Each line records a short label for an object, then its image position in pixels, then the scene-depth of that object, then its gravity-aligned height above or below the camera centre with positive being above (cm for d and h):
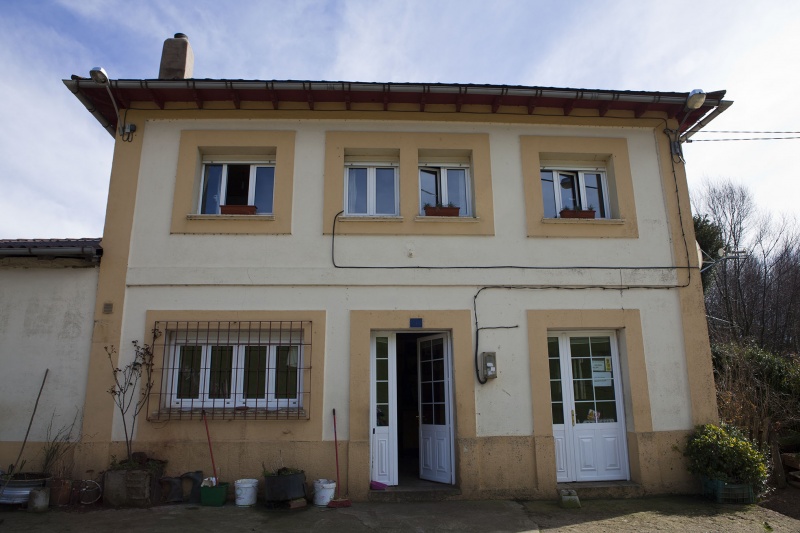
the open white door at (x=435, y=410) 752 -24
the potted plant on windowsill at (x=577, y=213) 802 +268
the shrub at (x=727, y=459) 671 -86
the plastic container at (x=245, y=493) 662 -120
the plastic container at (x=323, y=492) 662 -120
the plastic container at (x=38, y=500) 631 -121
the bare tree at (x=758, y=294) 1995 +384
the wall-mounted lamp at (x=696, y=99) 776 +424
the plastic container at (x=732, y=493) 668 -127
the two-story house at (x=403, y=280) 719 +161
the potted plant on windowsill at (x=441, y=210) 789 +270
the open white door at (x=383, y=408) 727 -19
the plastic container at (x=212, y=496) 661 -123
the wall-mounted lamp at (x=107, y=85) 728 +433
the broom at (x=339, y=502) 659 -132
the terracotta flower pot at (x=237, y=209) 782 +272
